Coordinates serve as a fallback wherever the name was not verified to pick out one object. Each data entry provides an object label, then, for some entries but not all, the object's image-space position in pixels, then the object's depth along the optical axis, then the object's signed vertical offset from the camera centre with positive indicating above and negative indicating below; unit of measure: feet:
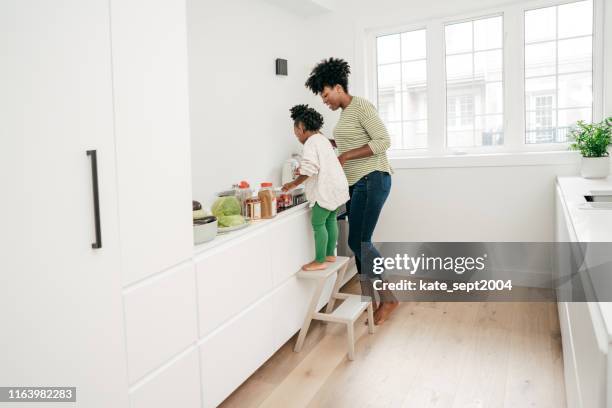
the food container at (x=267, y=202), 8.16 -0.64
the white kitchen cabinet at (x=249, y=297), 6.31 -2.02
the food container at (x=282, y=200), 8.90 -0.68
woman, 9.16 +0.16
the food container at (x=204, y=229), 6.27 -0.84
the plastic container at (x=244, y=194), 8.05 -0.51
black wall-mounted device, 11.30 +2.30
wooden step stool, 8.22 -2.65
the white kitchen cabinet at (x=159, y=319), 5.01 -1.71
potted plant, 9.80 +0.18
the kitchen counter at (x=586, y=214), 4.96 -0.73
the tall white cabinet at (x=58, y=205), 3.70 -0.30
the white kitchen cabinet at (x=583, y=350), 2.88 -1.47
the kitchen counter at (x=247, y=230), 6.27 -0.99
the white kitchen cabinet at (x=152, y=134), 4.81 +0.36
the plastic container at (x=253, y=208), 7.99 -0.73
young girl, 8.58 -0.29
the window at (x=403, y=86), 12.24 +1.93
